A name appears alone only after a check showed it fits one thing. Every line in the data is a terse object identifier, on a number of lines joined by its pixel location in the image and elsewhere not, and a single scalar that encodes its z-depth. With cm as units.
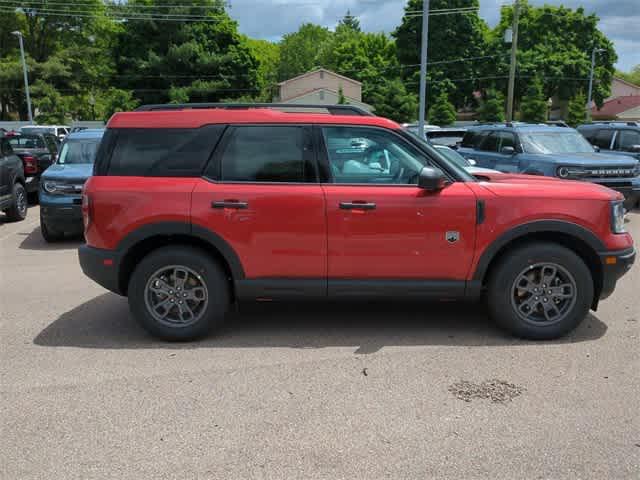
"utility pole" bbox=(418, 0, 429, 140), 1800
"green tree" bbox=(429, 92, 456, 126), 4562
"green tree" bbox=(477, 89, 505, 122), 4481
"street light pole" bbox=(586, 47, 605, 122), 4868
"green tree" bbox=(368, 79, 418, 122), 4172
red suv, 473
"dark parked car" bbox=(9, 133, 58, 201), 1349
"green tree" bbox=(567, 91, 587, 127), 4997
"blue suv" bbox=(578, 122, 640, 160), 1306
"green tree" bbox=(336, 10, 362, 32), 10636
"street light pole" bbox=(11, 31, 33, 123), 4188
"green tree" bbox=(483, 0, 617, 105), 5106
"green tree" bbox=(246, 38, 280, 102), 8997
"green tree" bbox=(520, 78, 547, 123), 4619
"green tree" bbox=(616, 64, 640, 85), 12134
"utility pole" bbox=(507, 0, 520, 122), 2747
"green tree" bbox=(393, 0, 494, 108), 5047
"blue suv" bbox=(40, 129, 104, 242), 909
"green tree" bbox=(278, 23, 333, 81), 9450
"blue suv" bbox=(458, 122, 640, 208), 1005
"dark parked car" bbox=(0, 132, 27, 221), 1078
